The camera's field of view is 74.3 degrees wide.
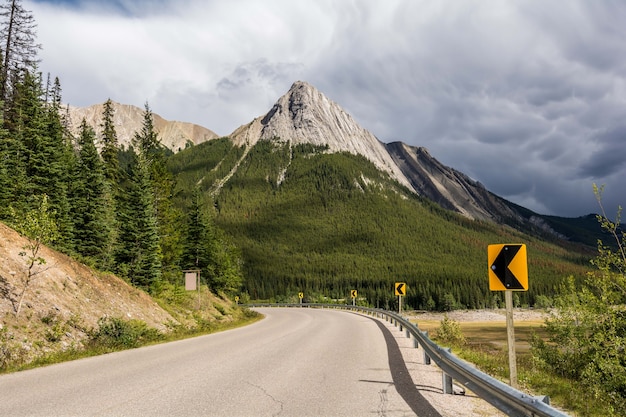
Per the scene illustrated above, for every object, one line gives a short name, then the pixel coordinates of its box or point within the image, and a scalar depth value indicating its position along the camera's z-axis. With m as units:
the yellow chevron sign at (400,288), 29.14
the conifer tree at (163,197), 38.93
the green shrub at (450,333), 19.71
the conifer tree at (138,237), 29.61
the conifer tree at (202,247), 49.61
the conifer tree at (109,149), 47.28
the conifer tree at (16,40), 36.84
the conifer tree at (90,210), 29.08
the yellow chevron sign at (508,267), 7.05
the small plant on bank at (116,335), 14.80
